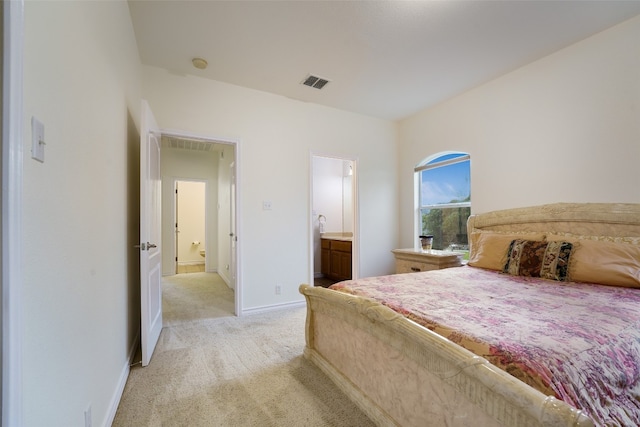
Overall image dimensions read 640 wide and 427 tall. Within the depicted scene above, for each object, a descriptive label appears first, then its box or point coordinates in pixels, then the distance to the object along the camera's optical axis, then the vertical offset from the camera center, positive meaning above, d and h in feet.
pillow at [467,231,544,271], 8.60 -1.09
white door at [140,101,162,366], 7.19 -0.56
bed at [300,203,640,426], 3.16 -1.70
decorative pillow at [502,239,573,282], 7.25 -1.23
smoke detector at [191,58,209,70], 9.43 +5.25
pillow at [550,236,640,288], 6.43 -1.18
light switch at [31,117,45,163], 2.74 +0.77
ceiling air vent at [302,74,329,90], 10.69 +5.25
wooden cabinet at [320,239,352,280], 15.52 -2.60
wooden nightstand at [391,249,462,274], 10.94 -1.86
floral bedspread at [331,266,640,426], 3.17 -1.66
